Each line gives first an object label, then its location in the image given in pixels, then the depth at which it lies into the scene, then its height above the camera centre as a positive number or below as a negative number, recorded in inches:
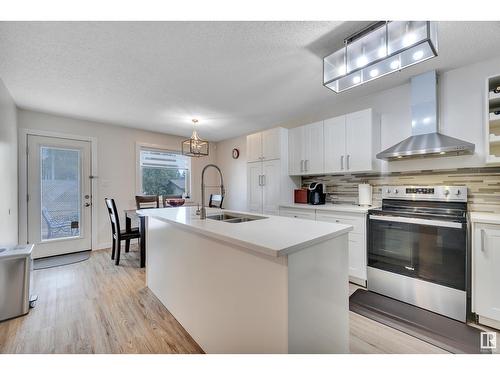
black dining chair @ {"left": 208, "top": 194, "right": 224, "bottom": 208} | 168.3 -11.6
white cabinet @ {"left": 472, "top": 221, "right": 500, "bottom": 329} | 66.6 -27.5
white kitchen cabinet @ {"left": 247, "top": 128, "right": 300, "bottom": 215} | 137.6 +8.8
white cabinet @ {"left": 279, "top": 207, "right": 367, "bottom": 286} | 96.0 -25.5
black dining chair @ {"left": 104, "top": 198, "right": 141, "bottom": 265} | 123.8 -28.1
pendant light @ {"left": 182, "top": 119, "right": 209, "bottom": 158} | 128.5 +24.5
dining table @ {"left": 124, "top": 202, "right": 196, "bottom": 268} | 119.9 -30.0
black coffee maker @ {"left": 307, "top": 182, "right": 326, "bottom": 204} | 126.4 -4.7
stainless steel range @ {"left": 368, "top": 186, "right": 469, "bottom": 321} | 73.7 -23.9
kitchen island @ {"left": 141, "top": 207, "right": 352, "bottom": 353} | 39.4 -21.6
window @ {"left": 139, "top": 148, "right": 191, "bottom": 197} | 178.9 +12.0
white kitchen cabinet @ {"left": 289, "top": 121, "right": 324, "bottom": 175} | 124.9 +22.2
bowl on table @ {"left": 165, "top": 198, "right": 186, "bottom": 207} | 153.1 -11.2
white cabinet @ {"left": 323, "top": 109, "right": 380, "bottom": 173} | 105.3 +22.6
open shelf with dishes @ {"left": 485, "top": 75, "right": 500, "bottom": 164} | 75.4 +25.6
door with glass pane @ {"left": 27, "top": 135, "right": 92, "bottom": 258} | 132.6 -5.5
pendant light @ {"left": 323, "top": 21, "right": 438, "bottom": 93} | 51.0 +36.9
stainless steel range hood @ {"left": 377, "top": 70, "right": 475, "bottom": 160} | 85.9 +24.4
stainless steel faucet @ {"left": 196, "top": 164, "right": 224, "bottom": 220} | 70.9 -9.1
